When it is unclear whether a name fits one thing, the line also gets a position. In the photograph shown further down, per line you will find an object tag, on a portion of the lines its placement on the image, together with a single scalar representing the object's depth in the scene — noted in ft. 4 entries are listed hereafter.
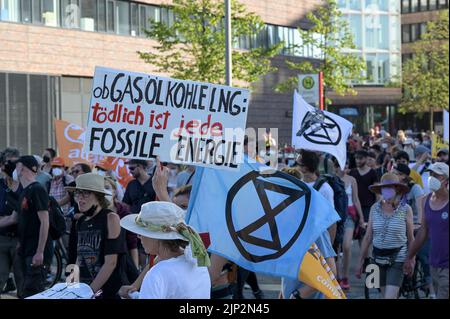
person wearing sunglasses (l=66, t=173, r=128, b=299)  32.89
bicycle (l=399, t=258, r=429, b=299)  50.68
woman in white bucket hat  22.03
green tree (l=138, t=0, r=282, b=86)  162.73
